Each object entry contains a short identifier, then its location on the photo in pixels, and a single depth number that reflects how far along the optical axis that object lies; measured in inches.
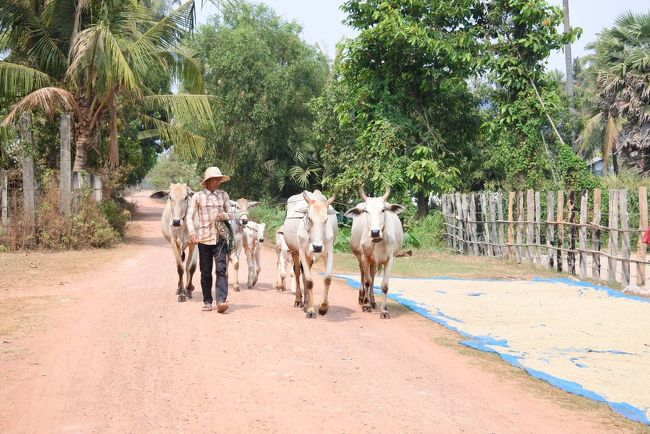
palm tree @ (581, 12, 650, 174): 1109.1
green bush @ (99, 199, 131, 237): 895.3
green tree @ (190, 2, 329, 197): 1255.5
